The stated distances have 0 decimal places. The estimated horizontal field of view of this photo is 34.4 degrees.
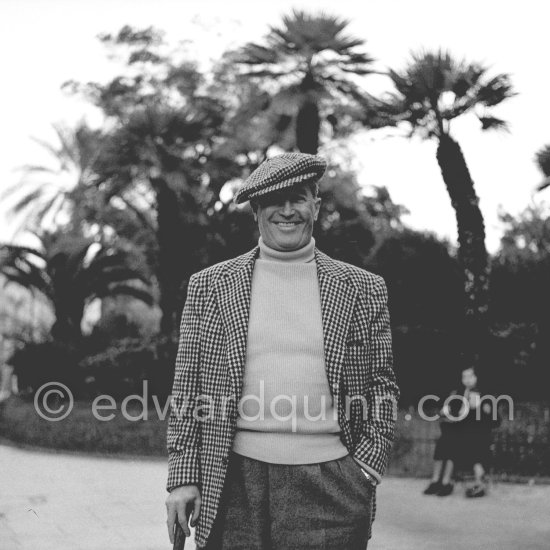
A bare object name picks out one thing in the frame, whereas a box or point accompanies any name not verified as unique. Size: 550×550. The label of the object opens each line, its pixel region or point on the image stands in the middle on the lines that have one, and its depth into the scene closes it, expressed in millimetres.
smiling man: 2488
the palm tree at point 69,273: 20859
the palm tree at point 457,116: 14172
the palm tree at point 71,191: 28375
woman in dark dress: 9492
